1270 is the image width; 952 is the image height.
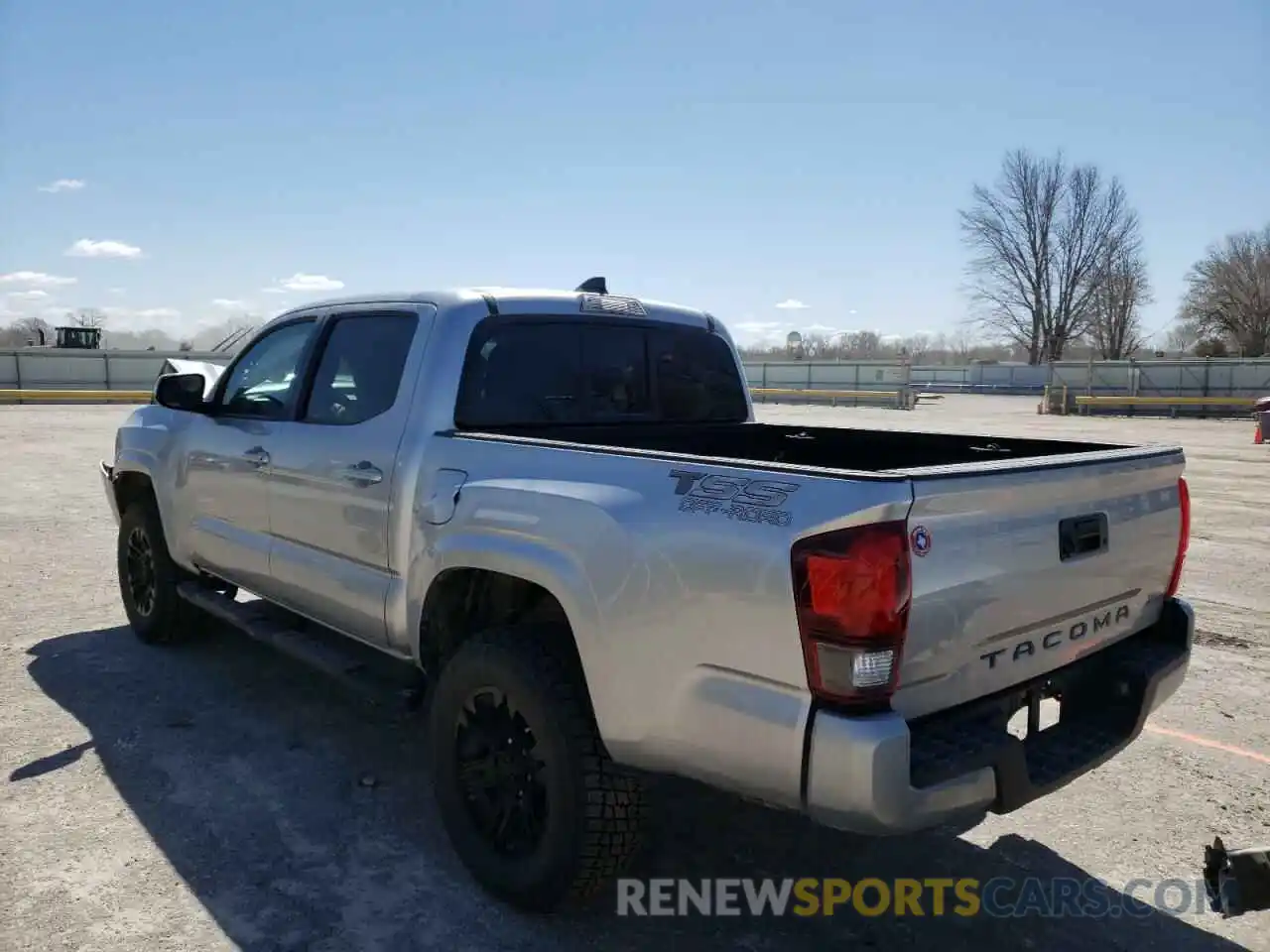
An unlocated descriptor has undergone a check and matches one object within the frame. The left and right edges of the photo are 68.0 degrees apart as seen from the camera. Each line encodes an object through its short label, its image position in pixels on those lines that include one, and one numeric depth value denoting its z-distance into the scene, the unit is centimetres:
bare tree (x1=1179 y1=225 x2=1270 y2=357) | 6059
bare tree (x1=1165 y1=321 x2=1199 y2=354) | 6719
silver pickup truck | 222
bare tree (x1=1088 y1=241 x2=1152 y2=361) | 6431
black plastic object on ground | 252
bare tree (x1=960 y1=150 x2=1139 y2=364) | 6356
